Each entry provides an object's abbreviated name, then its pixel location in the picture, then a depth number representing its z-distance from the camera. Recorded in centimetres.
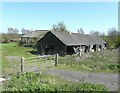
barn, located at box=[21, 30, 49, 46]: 2476
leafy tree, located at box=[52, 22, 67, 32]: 2714
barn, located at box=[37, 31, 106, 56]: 1558
